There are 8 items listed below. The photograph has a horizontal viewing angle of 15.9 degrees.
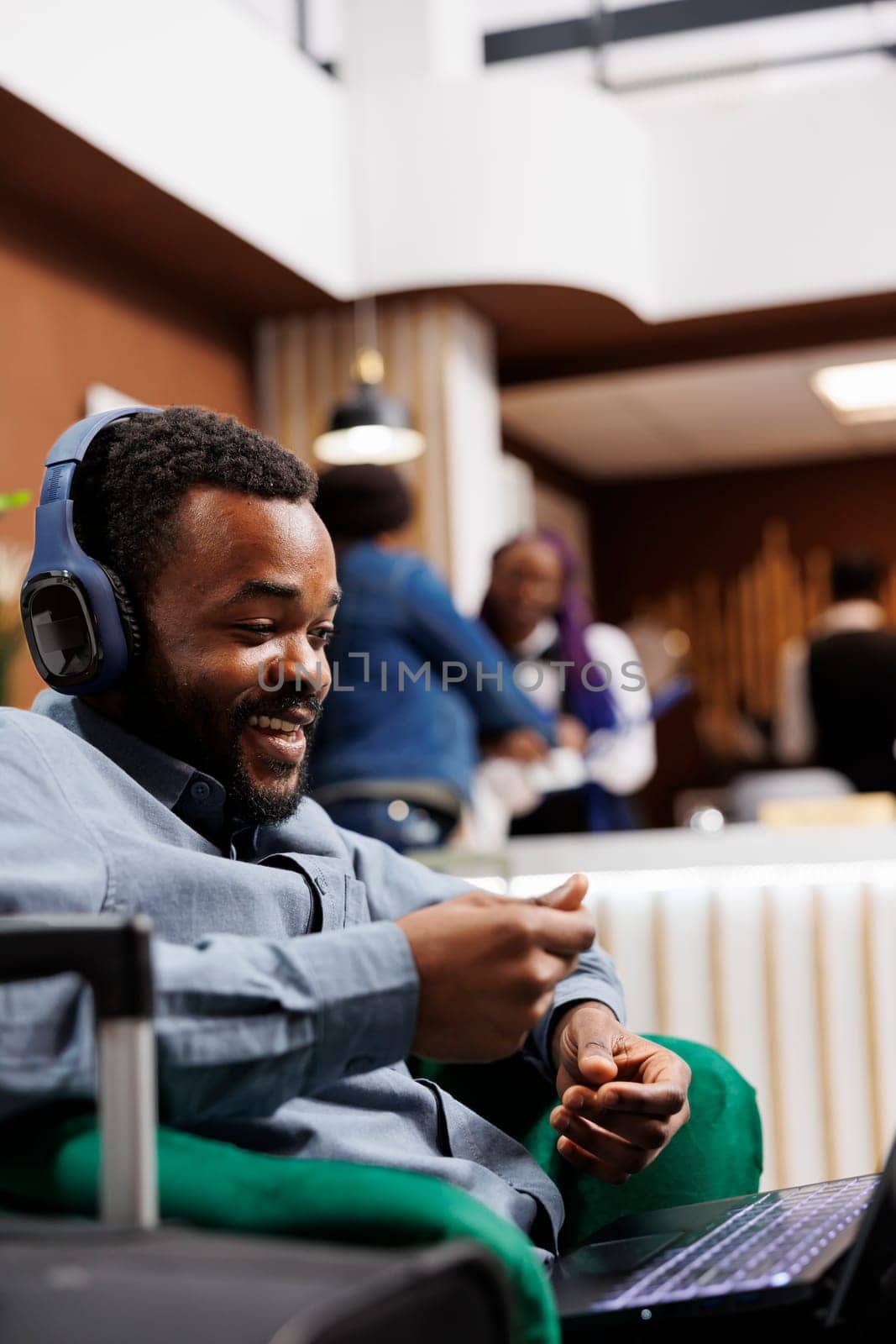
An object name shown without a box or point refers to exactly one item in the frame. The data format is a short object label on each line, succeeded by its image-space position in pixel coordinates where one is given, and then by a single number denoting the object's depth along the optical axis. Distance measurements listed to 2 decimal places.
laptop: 2.04
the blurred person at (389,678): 3.63
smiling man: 1.99
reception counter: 3.27
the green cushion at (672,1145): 2.42
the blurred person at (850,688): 6.21
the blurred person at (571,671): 4.74
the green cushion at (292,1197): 1.90
